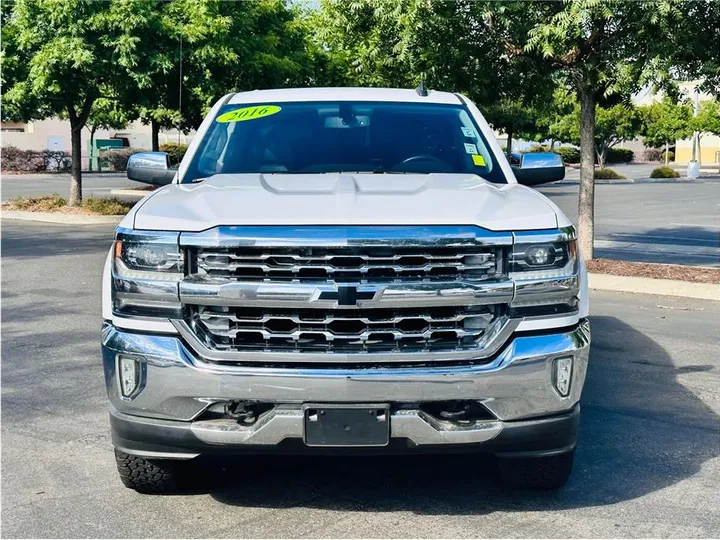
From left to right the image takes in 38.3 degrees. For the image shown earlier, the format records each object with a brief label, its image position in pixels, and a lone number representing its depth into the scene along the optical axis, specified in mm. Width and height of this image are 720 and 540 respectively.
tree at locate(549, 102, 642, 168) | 64188
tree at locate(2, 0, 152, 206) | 21422
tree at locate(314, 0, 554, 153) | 13844
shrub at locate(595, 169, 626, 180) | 52969
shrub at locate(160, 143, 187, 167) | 45044
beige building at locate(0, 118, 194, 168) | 69688
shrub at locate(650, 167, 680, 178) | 55281
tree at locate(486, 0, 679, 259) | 12422
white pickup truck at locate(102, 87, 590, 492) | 4273
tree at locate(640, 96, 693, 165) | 72375
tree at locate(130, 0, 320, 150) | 22125
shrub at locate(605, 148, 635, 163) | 84125
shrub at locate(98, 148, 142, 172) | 58094
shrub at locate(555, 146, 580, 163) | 69688
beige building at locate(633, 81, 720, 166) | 94625
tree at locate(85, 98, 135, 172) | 28327
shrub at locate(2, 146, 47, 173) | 53438
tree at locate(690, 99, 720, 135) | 68938
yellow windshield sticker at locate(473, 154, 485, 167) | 5898
